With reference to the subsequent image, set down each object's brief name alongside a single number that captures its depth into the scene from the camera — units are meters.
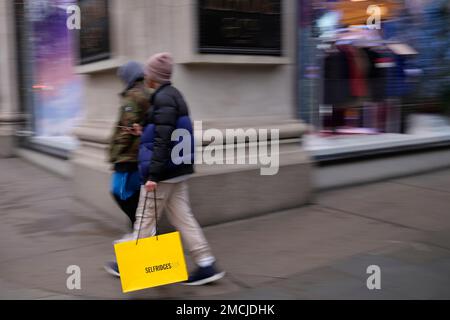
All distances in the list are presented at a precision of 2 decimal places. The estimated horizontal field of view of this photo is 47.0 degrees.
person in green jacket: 4.11
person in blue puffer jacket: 3.62
